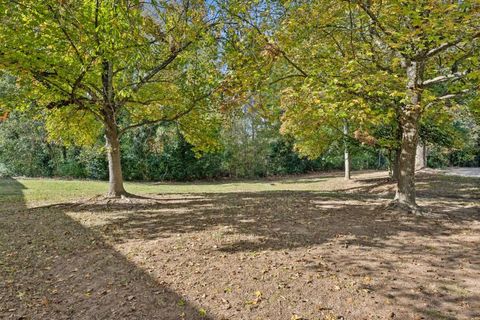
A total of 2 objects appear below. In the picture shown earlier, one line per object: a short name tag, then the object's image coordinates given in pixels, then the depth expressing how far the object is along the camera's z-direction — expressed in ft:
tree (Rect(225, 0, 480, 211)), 16.40
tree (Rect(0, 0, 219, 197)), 20.16
